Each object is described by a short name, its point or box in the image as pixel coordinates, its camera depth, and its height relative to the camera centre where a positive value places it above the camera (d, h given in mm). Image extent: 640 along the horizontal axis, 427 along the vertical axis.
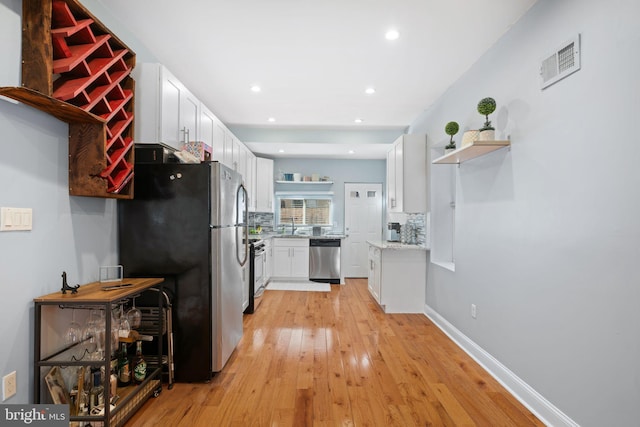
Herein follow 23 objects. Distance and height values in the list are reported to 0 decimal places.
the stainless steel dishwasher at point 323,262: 5938 -872
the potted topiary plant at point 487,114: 2436 +835
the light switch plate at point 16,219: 1515 -13
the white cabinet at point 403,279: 4098 -829
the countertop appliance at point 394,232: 5000 -247
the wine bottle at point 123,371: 2078 -1050
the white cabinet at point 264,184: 5895 +639
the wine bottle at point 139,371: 2078 -1050
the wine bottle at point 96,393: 1816 -1060
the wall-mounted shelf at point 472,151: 2363 +566
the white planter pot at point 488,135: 2432 +650
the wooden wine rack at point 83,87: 1615 +771
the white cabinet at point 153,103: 2410 +902
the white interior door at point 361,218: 6609 -23
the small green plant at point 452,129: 3184 +917
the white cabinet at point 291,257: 5906 -773
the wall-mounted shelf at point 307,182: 6516 +740
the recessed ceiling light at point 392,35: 2494 +1499
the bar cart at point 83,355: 1641 -800
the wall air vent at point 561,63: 1786 +953
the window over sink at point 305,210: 6691 +149
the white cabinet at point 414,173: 4180 +599
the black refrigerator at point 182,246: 2344 -224
